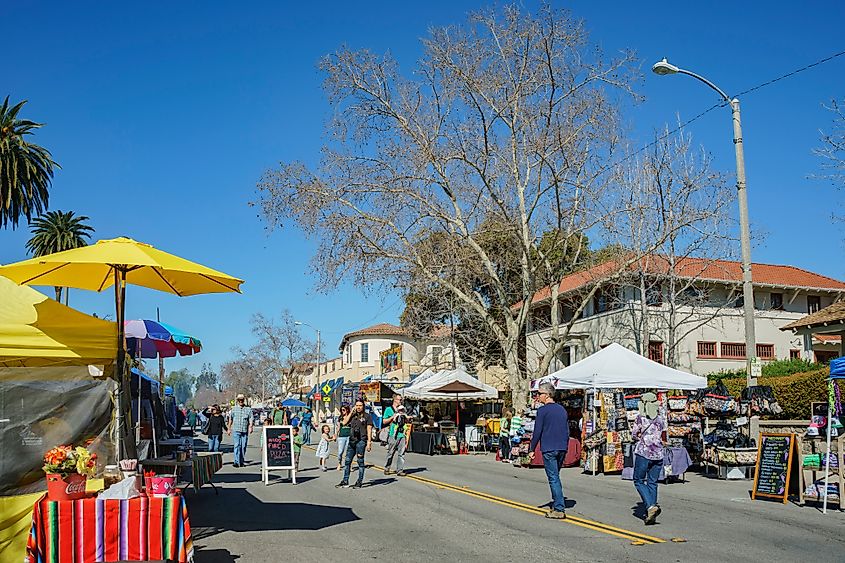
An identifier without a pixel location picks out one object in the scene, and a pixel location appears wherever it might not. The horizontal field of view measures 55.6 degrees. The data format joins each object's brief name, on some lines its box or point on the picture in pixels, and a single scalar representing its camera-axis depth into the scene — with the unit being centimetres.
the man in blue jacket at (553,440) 1170
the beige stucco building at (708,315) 4044
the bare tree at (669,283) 3062
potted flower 741
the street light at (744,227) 1847
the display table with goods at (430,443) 2872
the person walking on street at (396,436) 1983
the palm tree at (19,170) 3597
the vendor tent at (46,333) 830
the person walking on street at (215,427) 2225
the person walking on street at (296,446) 1848
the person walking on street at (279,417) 2983
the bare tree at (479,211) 2742
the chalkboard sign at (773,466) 1344
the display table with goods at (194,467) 1150
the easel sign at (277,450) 1781
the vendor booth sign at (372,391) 4181
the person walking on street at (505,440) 2541
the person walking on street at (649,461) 1112
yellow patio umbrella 910
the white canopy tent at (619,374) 1998
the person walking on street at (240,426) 2242
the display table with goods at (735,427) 1750
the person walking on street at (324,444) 2131
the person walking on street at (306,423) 3222
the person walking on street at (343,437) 1730
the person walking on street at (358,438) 1641
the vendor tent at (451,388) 3023
